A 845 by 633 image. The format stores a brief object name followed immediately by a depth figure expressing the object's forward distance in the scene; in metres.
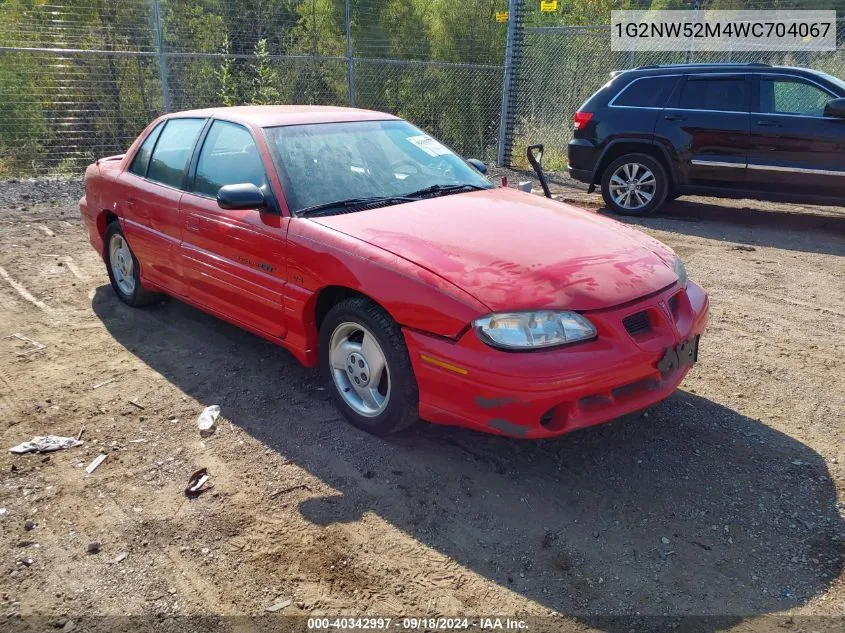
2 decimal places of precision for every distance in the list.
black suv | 7.97
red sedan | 3.02
